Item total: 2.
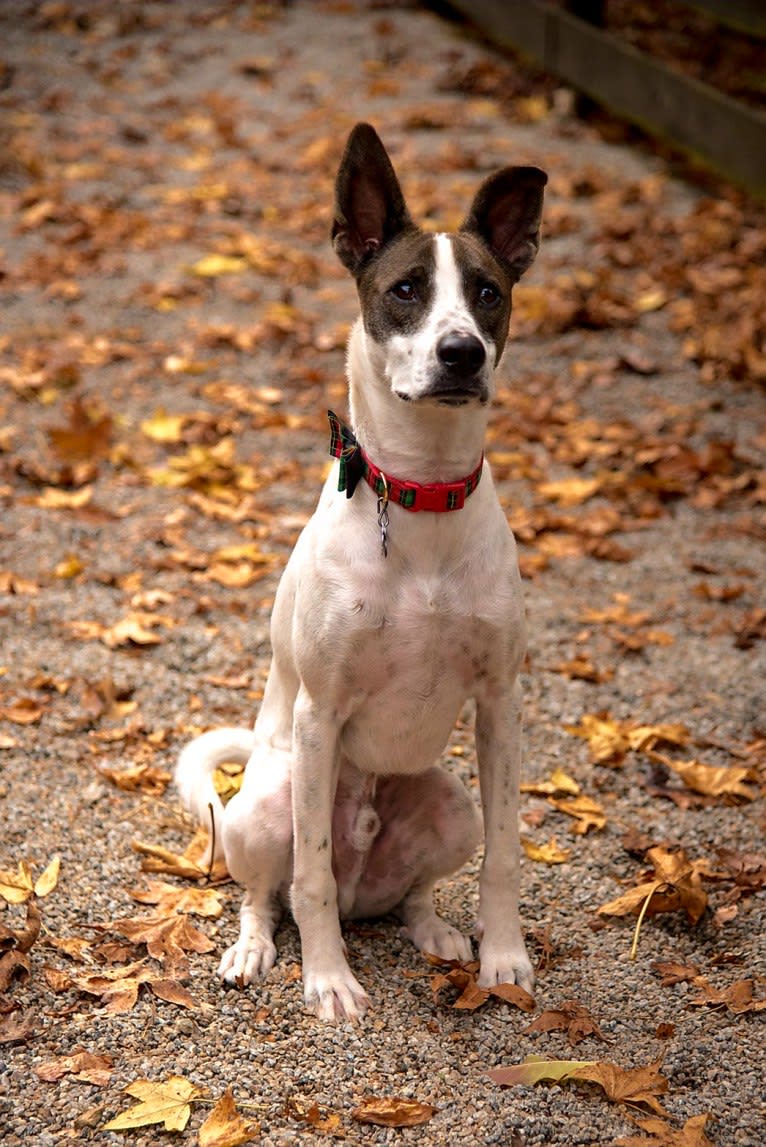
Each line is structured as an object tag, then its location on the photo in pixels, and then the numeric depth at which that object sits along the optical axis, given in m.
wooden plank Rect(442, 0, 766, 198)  8.99
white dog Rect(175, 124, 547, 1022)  3.18
